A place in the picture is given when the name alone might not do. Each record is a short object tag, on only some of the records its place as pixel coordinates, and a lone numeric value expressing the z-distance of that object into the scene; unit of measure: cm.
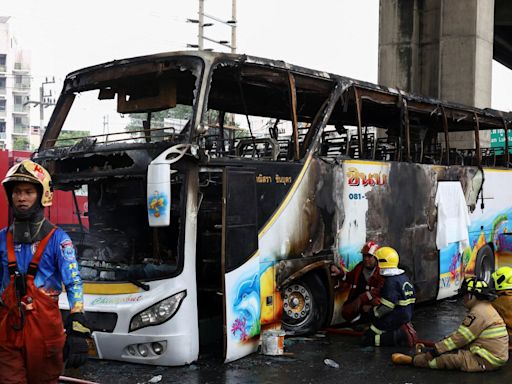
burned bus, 655
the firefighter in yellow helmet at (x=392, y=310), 782
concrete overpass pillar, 2103
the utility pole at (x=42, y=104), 5118
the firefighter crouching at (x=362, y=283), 852
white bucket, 728
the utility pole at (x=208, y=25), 3262
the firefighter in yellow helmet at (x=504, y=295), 729
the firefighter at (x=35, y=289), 401
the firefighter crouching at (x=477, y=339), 665
